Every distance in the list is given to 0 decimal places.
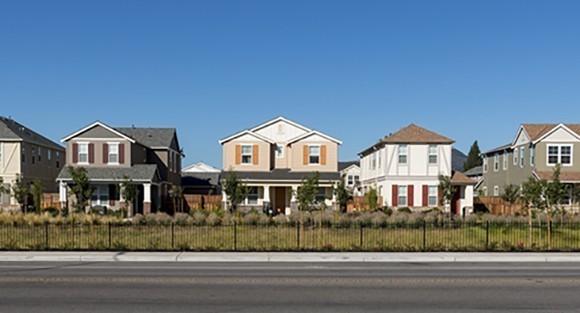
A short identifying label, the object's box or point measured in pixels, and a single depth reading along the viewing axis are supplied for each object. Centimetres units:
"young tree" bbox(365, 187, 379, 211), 4494
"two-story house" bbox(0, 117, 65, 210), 4562
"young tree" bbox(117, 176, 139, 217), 3972
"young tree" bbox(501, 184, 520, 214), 4281
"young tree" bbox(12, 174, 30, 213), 3872
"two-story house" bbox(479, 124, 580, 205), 4412
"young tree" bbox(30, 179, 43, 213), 3944
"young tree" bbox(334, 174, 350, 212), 4175
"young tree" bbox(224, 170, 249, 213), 3850
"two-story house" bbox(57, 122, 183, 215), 4338
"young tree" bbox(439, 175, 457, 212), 4031
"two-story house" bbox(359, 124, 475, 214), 4484
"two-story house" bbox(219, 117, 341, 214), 4591
